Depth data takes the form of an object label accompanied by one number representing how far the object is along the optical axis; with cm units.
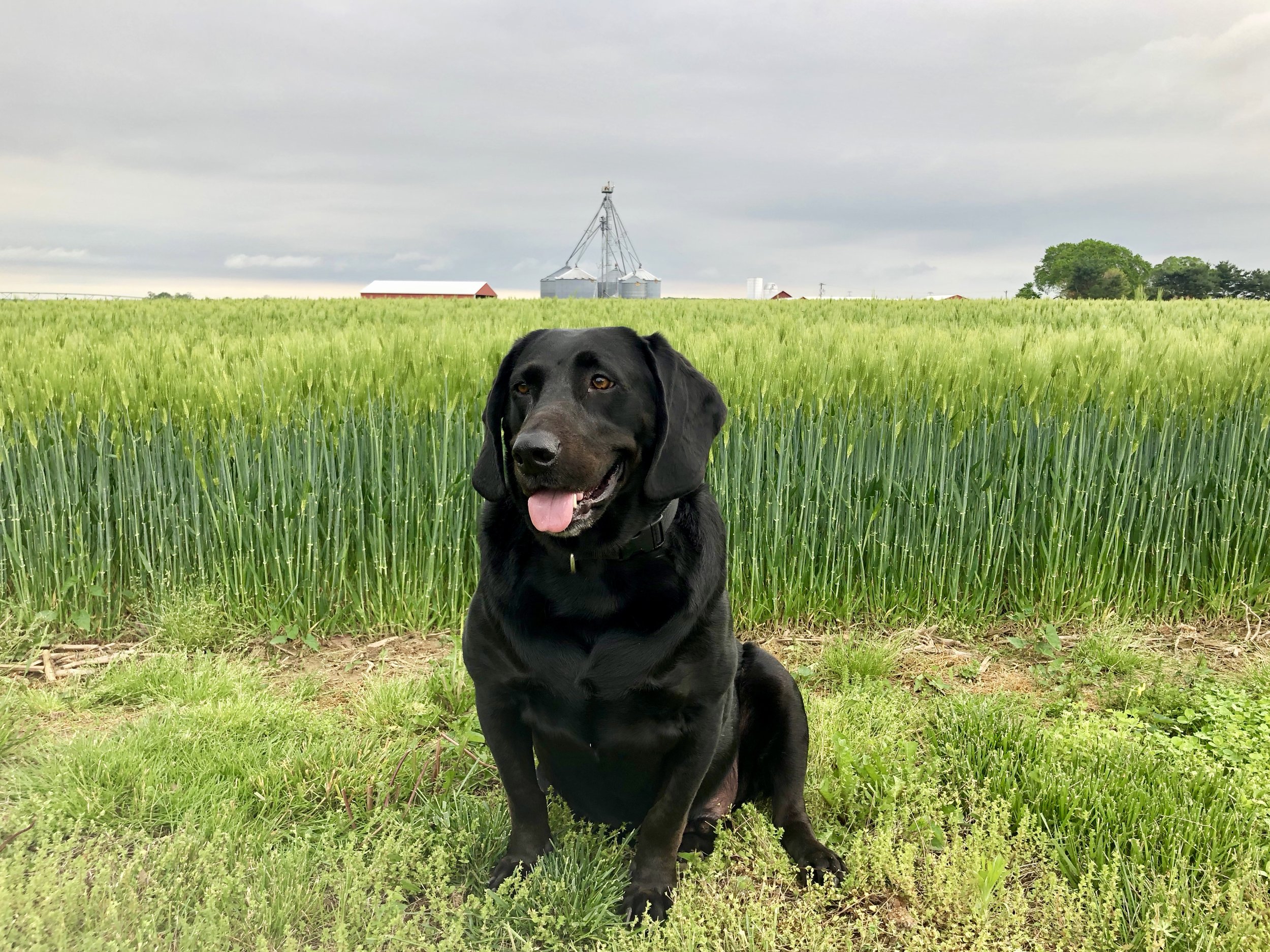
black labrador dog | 190
